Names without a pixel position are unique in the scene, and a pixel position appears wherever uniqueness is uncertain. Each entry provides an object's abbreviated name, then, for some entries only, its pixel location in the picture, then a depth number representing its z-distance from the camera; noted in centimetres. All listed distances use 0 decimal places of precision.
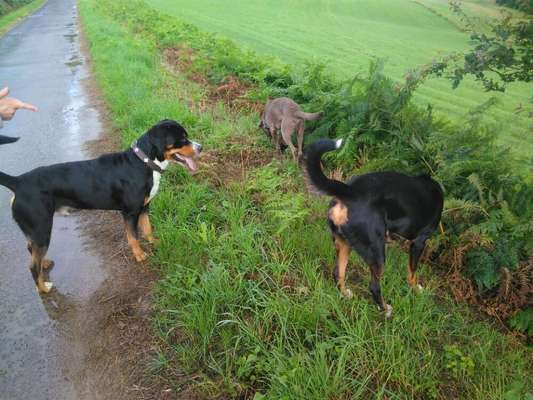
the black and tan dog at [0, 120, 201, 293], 377
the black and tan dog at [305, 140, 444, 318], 316
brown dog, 610
